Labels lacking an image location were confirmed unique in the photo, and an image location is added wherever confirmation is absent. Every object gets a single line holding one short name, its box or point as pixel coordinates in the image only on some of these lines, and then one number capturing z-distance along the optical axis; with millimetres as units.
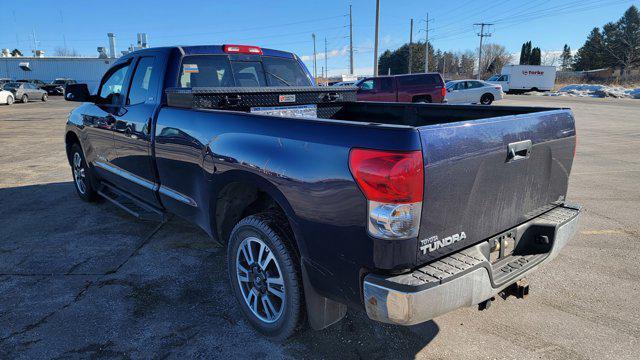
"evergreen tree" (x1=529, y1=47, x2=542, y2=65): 78688
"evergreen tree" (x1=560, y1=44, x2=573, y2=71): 99250
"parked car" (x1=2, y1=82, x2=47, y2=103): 31797
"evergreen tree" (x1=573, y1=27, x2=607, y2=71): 73125
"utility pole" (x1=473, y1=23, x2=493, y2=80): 82506
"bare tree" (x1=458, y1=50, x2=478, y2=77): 118250
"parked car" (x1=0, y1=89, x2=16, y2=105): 29277
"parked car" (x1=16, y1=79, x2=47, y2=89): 45812
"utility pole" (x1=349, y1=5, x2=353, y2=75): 49656
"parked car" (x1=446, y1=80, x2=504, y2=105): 25281
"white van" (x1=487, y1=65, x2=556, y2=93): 46531
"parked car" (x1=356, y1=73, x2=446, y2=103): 18094
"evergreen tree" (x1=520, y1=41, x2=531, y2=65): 83688
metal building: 56875
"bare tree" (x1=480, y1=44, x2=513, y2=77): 109650
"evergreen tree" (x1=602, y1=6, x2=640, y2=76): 70312
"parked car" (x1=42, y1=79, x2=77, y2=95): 45250
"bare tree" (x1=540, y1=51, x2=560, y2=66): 104362
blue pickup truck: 2016
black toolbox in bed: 3504
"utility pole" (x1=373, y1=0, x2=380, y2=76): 32219
